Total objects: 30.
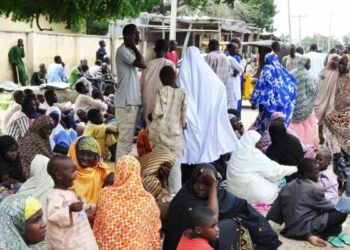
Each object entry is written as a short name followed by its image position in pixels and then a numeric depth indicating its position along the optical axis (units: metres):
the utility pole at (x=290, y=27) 32.49
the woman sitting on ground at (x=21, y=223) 2.92
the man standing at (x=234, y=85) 9.66
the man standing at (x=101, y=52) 15.86
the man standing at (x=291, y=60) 10.92
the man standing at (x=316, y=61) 12.46
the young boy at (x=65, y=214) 3.63
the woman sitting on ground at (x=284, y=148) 6.66
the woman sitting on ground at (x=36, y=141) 5.82
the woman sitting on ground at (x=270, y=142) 7.28
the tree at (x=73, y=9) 5.20
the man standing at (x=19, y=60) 17.94
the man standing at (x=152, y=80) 6.84
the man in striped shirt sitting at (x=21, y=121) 6.71
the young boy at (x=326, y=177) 6.08
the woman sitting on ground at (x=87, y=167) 4.63
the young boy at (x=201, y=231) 3.62
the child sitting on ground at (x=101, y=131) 7.82
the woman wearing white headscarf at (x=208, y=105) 6.97
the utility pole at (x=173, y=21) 9.21
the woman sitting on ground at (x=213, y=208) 4.26
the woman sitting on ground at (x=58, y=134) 6.56
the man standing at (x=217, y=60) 8.88
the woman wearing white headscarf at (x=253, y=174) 6.20
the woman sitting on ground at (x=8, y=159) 5.29
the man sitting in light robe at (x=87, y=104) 9.03
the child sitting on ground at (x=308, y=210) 5.34
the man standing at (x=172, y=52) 10.89
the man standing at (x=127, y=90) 6.66
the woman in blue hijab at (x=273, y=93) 7.98
